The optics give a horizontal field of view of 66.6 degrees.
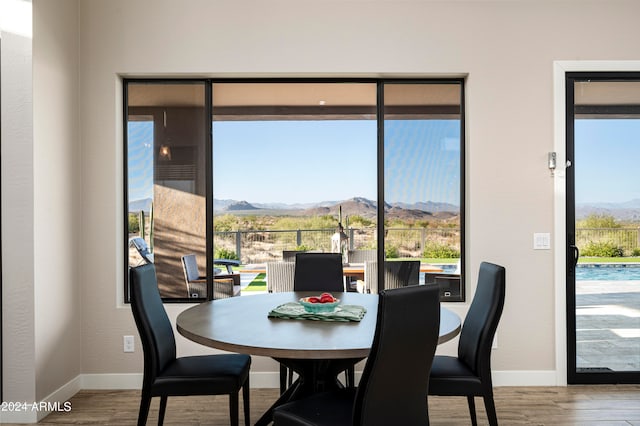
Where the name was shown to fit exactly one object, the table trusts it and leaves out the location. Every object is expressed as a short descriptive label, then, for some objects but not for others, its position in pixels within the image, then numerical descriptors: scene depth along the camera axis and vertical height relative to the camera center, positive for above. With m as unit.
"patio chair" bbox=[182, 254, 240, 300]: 3.82 -0.51
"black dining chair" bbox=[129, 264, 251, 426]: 2.37 -0.77
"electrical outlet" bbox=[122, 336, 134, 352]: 3.65 -0.95
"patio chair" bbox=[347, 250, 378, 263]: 3.90 -0.31
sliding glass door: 3.78 +0.02
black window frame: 3.80 +0.57
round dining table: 1.86 -0.50
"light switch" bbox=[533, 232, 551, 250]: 3.71 -0.18
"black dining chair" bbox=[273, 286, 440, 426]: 1.70 -0.55
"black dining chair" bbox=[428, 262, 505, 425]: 2.40 -0.76
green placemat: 2.34 -0.48
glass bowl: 2.41 -0.45
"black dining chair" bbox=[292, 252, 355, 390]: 3.45 -0.39
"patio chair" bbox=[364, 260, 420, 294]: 3.88 -0.45
